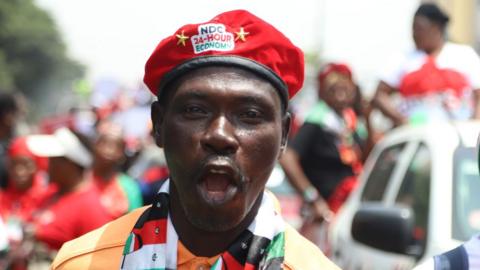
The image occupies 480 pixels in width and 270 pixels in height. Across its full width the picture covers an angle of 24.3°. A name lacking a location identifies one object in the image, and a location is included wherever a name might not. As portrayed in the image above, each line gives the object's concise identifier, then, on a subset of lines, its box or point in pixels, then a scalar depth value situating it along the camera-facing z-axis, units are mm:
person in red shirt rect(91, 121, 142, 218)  7262
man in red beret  2680
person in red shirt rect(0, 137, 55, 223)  7699
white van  4754
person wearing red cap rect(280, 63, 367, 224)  7637
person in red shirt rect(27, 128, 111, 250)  6473
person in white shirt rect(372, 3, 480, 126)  7184
